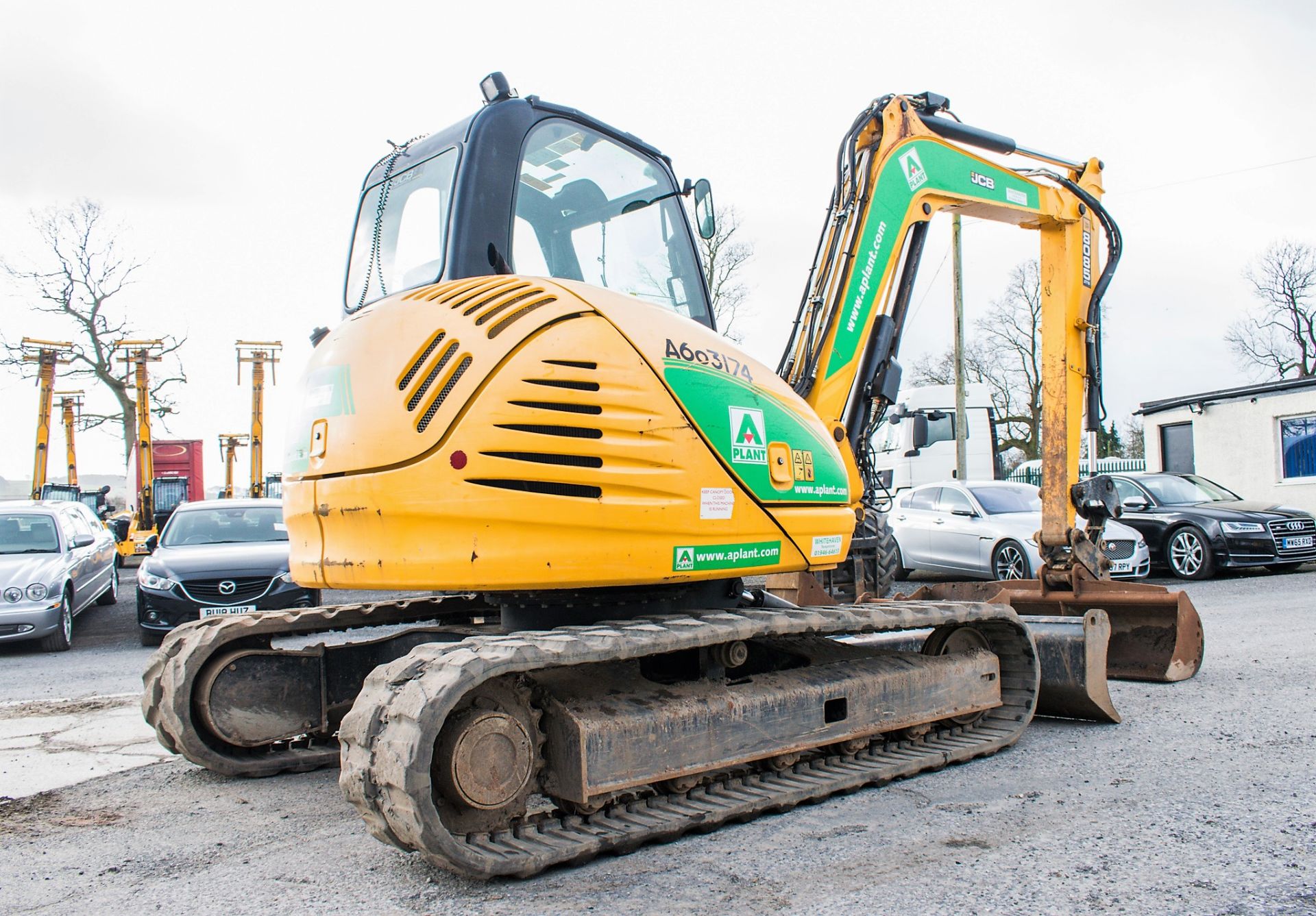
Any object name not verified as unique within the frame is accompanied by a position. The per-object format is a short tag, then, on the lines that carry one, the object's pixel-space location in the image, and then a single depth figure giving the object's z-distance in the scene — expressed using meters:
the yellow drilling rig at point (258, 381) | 24.69
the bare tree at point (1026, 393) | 45.75
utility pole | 22.59
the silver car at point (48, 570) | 10.29
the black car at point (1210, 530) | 14.16
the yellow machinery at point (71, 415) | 30.91
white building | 20.64
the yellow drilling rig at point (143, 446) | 22.81
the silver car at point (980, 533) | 13.76
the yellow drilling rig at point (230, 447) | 33.75
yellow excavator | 3.45
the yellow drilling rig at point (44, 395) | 24.45
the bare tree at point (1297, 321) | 42.88
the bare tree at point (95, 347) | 34.22
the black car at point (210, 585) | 10.64
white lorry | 23.52
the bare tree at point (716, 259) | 23.81
